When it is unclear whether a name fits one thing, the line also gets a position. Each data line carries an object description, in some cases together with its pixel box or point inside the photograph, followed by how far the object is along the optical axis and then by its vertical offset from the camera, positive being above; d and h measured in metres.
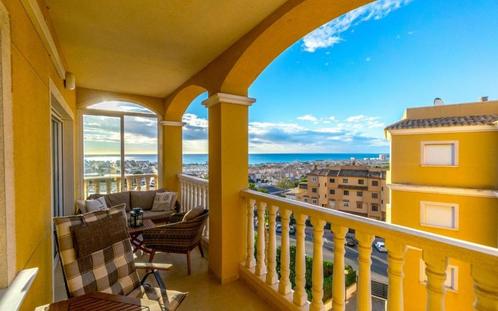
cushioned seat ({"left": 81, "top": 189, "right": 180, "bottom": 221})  4.19 -0.96
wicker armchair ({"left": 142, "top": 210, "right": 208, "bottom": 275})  2.77 -1.09
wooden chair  1.63 -0.88
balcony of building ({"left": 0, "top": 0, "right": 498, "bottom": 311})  1.06 -0.09
